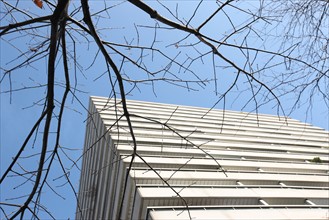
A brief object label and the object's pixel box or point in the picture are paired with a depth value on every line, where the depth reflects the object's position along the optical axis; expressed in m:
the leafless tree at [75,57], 2.46
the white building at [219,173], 10.89
